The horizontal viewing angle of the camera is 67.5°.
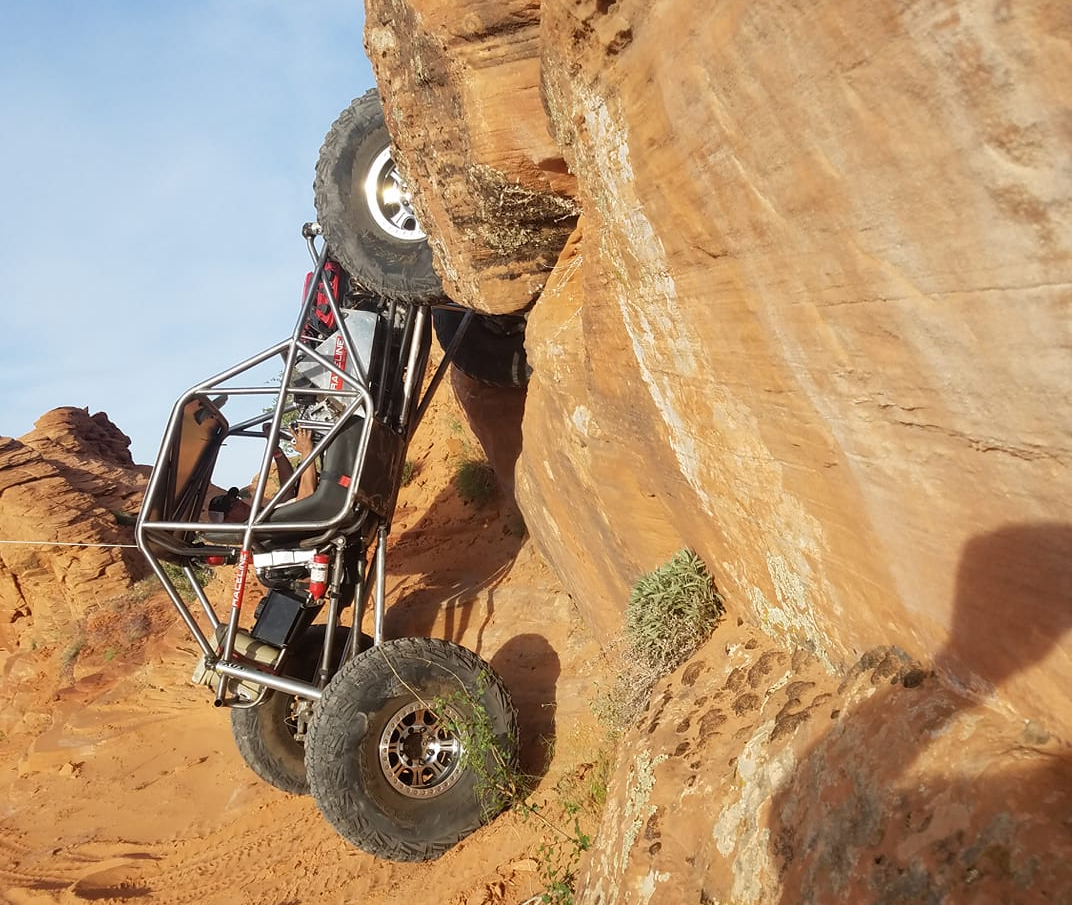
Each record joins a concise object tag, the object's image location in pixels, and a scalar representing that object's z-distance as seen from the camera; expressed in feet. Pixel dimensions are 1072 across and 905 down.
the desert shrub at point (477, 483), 35.09
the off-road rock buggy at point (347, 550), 16.42
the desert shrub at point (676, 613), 13.87
